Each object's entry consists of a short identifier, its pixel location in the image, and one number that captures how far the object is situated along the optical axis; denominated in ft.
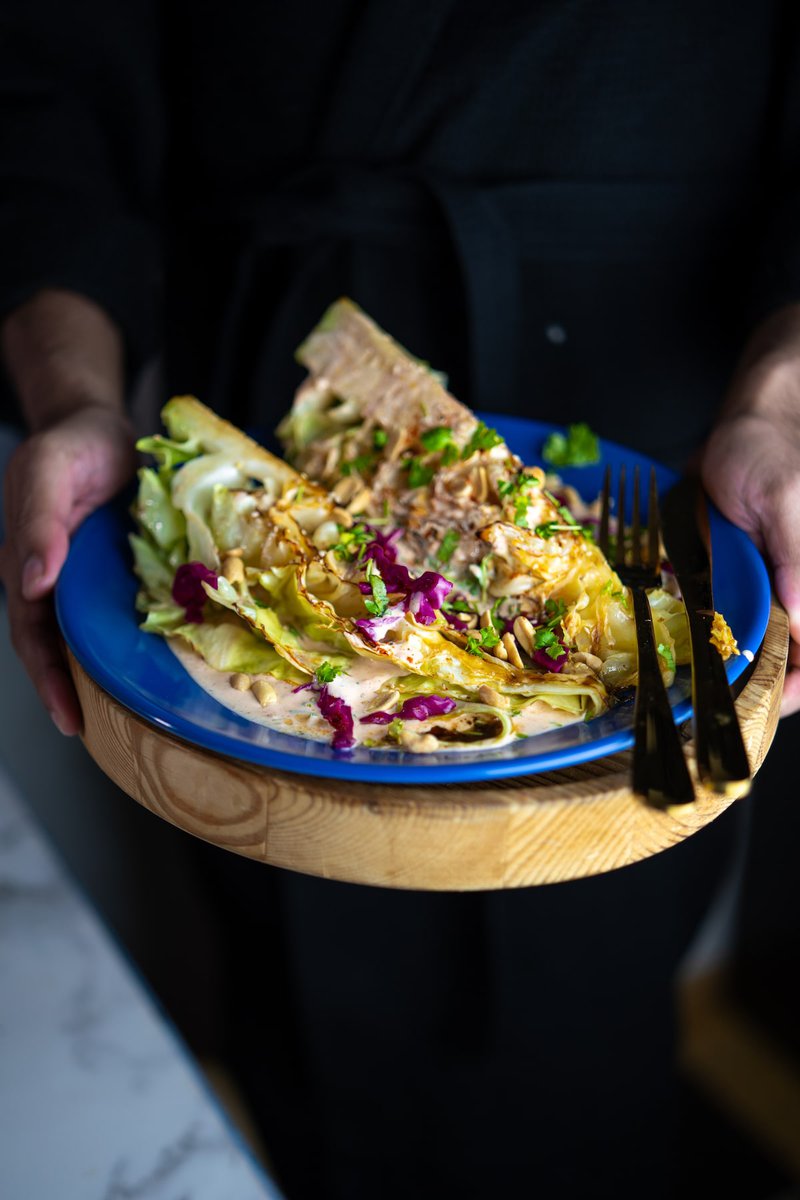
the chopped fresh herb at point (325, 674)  2.01
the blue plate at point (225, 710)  1.84
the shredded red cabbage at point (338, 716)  1.91
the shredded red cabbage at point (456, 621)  2.13
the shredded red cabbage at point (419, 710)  1.96
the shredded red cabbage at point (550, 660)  2.04
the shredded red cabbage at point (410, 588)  2.08
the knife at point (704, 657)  1.76
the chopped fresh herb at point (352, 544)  2.20
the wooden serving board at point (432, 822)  1.81
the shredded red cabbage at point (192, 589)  2.14
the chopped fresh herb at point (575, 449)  2.52
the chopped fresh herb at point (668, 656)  2.00
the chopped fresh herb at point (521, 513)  2.21
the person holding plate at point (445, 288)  2.62
